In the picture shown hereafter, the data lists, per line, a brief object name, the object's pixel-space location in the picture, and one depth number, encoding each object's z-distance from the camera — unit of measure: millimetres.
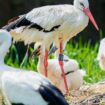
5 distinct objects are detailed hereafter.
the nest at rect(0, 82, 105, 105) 14523
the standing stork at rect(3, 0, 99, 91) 16297
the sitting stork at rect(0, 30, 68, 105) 11836
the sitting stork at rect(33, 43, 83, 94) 17266
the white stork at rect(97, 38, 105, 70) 17781
